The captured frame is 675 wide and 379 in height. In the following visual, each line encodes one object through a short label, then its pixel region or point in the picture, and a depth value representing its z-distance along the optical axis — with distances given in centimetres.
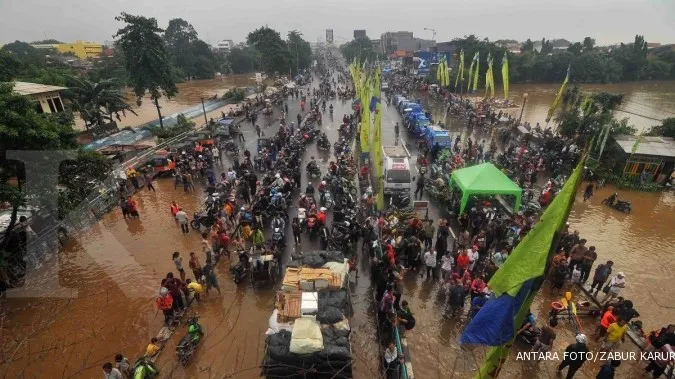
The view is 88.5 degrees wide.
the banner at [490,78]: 2982
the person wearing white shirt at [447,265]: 1085
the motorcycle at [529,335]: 885
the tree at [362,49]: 10113
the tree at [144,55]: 2783
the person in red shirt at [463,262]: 1062
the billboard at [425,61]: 6306
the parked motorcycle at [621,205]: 1608
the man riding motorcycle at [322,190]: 1590
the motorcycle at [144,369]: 738
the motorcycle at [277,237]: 1238
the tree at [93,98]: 2764
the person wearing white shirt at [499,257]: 1084
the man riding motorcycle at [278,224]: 1267
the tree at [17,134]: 938
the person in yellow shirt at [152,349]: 830
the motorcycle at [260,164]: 2084
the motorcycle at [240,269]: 1130
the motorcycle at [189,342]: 846
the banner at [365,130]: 1838
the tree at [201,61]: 7562
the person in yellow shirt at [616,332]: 826
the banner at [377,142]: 1686
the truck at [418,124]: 2596
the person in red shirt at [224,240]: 1240
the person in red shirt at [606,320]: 855
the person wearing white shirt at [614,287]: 980
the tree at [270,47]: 5500
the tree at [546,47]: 7718
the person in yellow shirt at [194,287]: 1024
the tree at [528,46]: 7668
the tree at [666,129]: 2027
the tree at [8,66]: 2701
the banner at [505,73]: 2854
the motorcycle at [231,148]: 2379
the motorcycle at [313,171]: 1967
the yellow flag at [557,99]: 2426
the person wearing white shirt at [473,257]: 1105
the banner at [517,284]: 403
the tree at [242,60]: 8762
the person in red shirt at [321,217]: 1330
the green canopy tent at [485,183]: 1399
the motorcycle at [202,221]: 1452
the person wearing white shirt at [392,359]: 765
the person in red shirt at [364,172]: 1864
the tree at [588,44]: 7450
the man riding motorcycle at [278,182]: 1608
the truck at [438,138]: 2230
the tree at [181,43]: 7494
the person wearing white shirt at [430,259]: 1113
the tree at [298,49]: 7319
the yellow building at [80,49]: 12612
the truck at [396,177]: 1659
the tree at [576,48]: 6733
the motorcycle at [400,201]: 1559
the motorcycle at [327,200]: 1565
